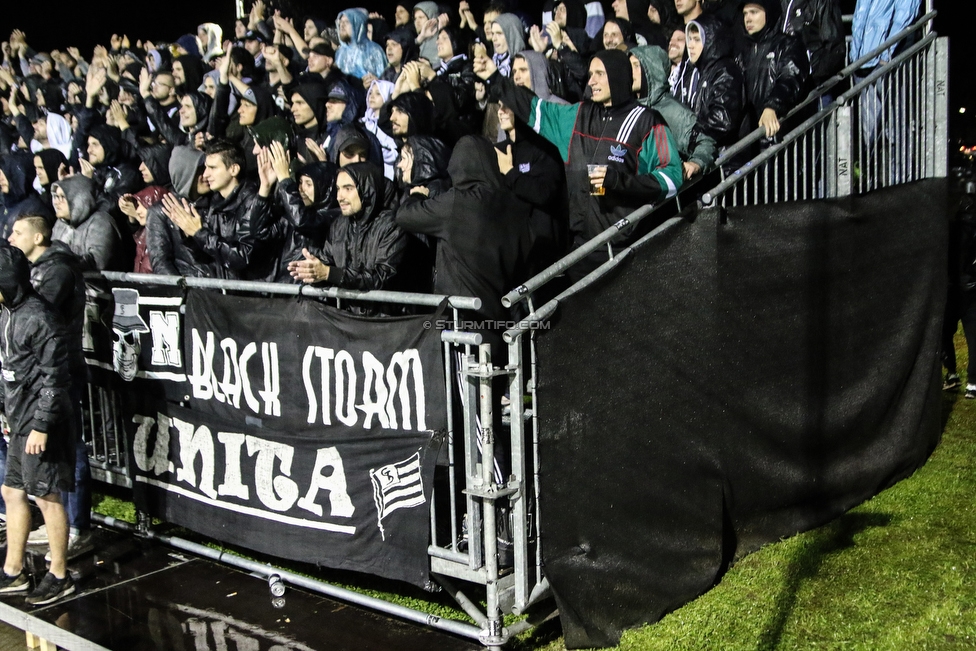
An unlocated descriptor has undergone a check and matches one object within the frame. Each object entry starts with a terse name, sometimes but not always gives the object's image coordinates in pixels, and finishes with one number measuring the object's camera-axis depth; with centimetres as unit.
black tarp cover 472
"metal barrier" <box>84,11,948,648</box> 463
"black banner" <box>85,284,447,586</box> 511
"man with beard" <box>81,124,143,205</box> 955
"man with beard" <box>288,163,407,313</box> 603
